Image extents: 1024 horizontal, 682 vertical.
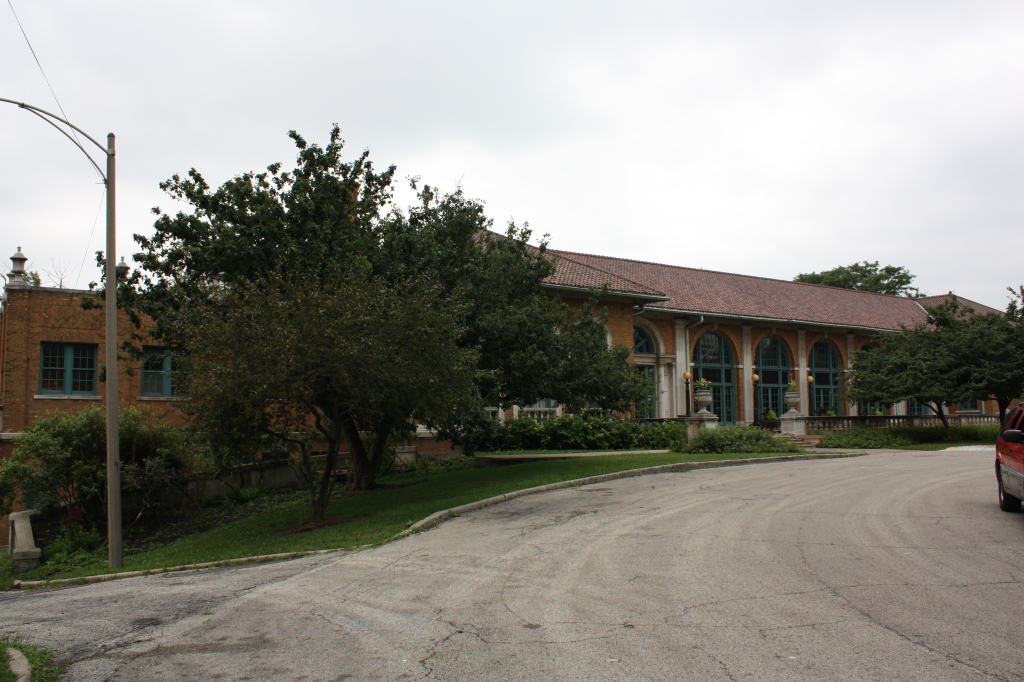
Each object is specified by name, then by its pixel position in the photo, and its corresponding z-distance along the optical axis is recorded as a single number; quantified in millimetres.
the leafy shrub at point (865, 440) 29531
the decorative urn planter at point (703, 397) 28934
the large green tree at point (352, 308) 12977
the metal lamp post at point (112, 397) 12875
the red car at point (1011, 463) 10617
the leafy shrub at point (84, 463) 18797
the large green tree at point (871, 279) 71062
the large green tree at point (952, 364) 29281
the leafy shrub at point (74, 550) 15828
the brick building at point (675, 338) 27516
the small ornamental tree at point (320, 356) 12750
